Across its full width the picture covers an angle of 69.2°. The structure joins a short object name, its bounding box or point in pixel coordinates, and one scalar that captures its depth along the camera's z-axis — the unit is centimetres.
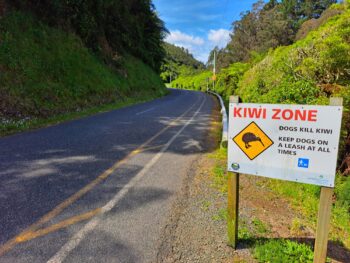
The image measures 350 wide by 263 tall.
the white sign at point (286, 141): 236
